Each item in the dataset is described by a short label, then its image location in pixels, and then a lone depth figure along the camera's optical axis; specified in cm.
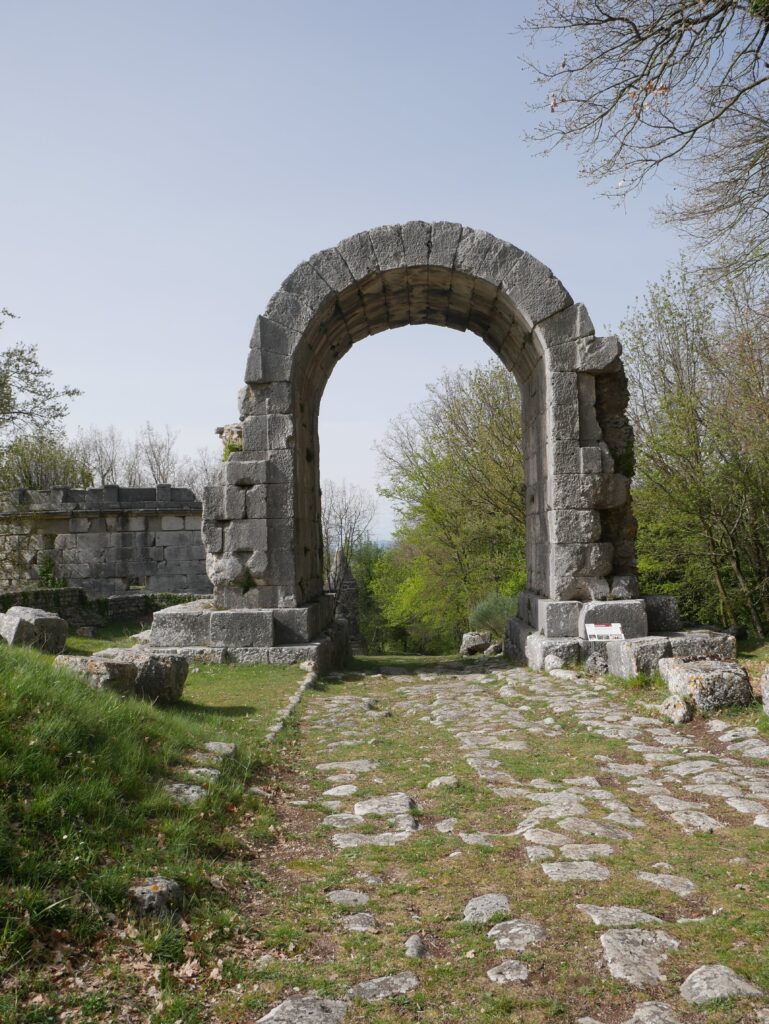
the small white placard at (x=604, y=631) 925
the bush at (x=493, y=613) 1833
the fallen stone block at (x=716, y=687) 659
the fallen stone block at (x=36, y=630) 1005
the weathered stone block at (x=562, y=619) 981
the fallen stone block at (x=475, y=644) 1688
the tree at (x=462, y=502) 2105
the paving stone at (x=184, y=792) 432
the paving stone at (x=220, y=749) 536
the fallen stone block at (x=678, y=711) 657
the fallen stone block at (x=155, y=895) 314
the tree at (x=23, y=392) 1961
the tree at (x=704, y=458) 1441
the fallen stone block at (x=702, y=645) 853
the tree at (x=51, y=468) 3619
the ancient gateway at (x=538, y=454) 995
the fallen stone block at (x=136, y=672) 609
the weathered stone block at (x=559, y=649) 948
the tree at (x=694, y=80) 916
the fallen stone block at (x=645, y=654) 830
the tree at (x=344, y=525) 5052
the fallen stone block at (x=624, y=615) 946
